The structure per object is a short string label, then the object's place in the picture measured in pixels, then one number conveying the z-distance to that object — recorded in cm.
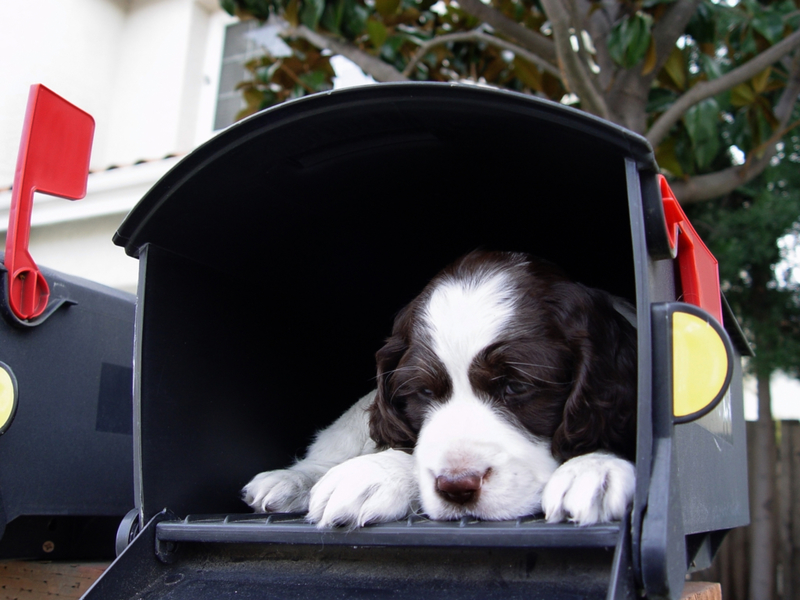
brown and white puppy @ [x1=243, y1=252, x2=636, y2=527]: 52
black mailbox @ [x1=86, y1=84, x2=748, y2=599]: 43
